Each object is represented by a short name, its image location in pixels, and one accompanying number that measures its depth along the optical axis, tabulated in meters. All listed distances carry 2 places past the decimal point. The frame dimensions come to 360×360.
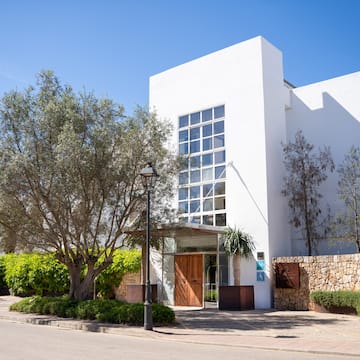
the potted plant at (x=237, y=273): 19.56
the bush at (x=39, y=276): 24.89
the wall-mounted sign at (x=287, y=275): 19.64
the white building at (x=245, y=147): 21.27
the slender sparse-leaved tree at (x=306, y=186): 21.11
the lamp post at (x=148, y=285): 12.84
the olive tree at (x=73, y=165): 15.10
